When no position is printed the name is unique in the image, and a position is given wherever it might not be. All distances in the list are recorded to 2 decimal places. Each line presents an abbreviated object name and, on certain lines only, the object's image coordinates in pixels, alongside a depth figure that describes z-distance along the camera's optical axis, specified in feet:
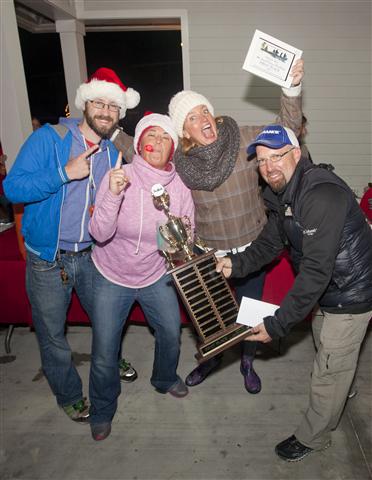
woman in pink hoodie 7.51
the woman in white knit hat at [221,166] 7.97
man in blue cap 6.02
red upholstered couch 11.21
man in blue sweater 7.17
